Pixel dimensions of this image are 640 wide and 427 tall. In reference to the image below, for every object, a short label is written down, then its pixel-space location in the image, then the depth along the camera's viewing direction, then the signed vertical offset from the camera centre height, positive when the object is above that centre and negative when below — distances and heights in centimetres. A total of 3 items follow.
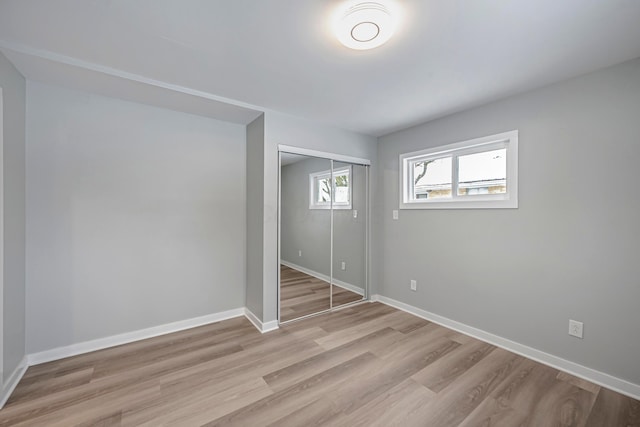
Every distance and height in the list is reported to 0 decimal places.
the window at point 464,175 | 247 +42
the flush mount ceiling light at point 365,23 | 137 +106
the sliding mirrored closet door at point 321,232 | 301 -25
